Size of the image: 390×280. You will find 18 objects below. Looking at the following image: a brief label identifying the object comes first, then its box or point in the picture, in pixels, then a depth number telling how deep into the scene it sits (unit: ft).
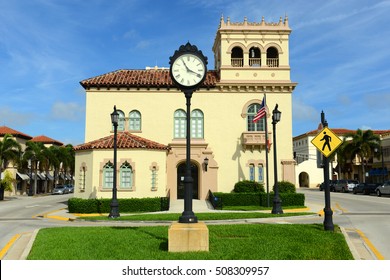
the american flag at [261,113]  82.89
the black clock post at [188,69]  32.91
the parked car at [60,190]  182.49
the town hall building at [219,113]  95.96
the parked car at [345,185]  160.27
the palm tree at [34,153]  176.45
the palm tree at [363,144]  179.11
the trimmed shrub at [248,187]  91.66
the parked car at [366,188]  141.38
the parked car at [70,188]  197.80
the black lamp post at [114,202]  64.13
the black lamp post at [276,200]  66.18
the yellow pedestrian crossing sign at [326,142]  41.93
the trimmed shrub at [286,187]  91.50
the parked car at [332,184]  172.24
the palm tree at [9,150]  151.43
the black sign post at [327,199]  41.41
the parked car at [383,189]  129.68
